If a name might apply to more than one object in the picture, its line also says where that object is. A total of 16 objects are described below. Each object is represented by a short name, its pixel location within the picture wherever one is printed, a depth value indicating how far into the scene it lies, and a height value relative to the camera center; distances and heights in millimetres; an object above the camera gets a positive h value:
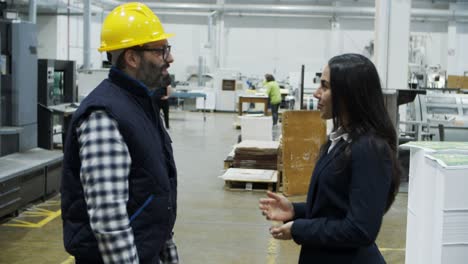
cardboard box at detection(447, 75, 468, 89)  19031 +343
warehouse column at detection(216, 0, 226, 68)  23828 +1889
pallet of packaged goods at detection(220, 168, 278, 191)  8539 -1292
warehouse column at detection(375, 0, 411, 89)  8492 +713
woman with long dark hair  1905 -271
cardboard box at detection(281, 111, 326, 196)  8102 -755
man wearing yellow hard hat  1816 -234
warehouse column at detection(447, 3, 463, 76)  22906 +1708
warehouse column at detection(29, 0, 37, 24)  11219 +1349
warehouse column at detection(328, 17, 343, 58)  23266 +2024
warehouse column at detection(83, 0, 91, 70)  13281 +1165
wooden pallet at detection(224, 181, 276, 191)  8648 -1424
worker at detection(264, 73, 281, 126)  16859 -182
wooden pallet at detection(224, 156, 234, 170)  9656 -1213
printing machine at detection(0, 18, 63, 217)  6781 -405
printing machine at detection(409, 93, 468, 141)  10156 -380
